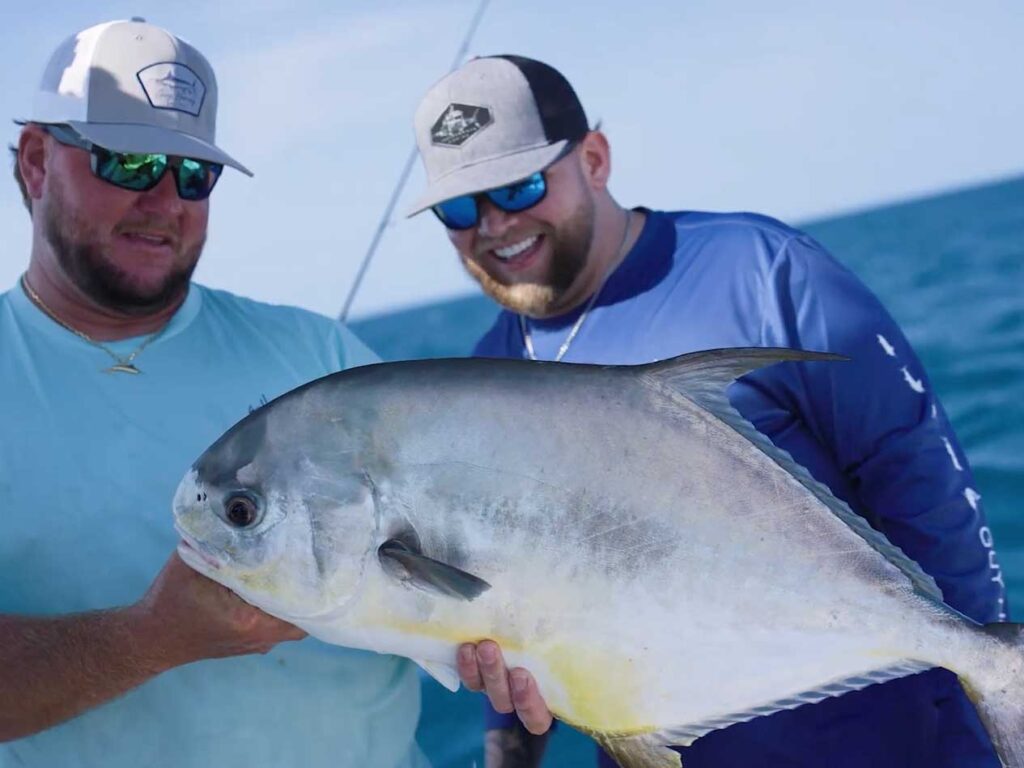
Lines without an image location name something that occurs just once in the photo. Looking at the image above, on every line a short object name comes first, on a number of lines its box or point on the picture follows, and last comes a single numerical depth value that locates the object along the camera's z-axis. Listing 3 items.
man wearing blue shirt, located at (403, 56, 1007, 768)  2.47
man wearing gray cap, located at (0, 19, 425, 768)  1.99
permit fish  1.82
